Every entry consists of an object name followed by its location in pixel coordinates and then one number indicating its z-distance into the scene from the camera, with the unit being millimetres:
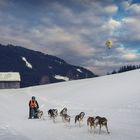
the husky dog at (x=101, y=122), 10541
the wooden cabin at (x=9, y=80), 75606
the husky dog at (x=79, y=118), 12345
